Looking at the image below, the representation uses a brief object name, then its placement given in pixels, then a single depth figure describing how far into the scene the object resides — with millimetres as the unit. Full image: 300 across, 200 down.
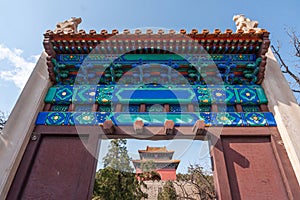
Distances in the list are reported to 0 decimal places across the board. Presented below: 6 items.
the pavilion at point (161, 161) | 25995
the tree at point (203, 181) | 13312
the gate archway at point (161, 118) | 3188
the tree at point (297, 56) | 8383
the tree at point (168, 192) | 19184
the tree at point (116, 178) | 10734
